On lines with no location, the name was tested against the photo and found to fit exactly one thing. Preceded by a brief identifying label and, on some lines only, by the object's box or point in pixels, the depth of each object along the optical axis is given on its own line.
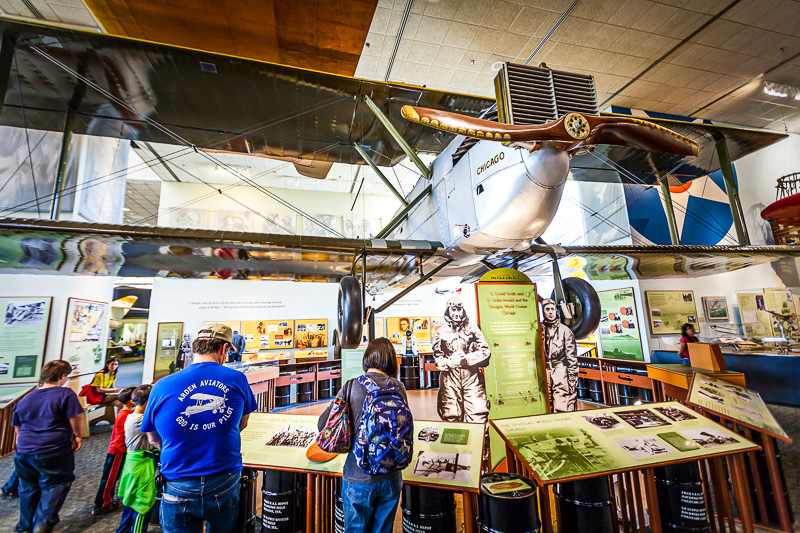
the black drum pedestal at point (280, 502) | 2.21
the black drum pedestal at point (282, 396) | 7.50
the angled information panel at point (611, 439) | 1.86
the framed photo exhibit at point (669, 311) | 6.82
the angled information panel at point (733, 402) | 2.22
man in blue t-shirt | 1.54
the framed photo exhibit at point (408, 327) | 9.92
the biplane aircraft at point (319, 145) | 2.67
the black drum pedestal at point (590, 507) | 1.89
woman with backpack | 1.50
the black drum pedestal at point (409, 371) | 8.81
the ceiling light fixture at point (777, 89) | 5.85
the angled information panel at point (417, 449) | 1.84
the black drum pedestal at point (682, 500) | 2.14
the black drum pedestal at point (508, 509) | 1.68
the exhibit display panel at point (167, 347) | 7.92
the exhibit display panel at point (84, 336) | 5.37
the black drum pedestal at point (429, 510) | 1.83
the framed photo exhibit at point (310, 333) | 9.01
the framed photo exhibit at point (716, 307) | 7.17
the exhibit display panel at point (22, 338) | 4.80
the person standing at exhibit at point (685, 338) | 5.02
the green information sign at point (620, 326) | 6.94
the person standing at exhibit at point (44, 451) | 2.39
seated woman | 4.63
